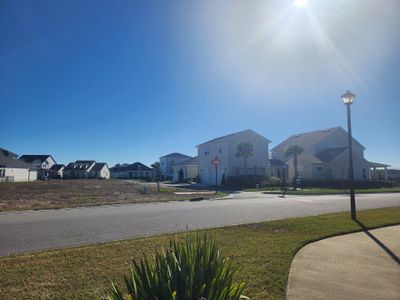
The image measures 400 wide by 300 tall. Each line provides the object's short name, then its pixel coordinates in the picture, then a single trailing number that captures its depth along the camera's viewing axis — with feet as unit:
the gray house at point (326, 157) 151.46
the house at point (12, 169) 179.45
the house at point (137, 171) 351.05
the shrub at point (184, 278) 8.77
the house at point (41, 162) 277.68
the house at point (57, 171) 293.12
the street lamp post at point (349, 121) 37.70
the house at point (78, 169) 299.99
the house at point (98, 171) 306.96
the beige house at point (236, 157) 143.64
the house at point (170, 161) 257.16
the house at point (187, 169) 196.44
